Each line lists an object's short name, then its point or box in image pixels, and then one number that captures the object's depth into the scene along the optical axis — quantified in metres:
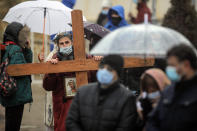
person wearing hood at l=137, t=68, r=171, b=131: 7.78
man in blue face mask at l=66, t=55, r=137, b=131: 7.82
